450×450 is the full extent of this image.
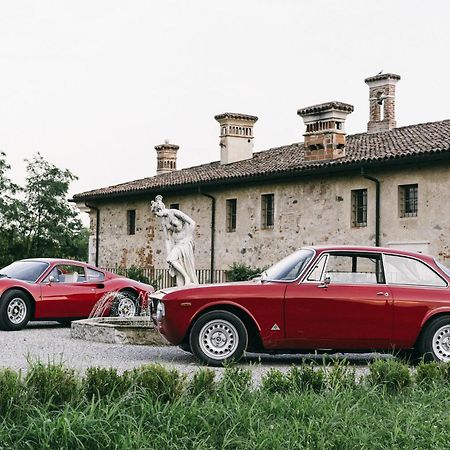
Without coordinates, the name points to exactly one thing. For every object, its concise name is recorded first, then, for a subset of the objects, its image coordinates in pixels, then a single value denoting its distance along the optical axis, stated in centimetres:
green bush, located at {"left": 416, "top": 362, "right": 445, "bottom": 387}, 857
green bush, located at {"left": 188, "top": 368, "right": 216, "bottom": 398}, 759
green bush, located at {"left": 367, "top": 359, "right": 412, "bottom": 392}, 836
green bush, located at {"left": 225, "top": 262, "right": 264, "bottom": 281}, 2622
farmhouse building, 2288
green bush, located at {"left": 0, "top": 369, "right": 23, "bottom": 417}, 674
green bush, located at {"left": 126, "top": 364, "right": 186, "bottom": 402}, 735
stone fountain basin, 1422
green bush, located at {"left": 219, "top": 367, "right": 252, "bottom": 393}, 762
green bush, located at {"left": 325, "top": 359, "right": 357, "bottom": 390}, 800
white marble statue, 1617
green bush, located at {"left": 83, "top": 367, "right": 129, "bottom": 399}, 729
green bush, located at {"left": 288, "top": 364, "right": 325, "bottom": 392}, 807
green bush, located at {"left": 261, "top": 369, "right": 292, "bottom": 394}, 792
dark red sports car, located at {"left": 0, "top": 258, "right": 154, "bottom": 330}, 1655
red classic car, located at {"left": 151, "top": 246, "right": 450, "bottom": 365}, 1113
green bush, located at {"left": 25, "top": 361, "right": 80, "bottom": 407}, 701
